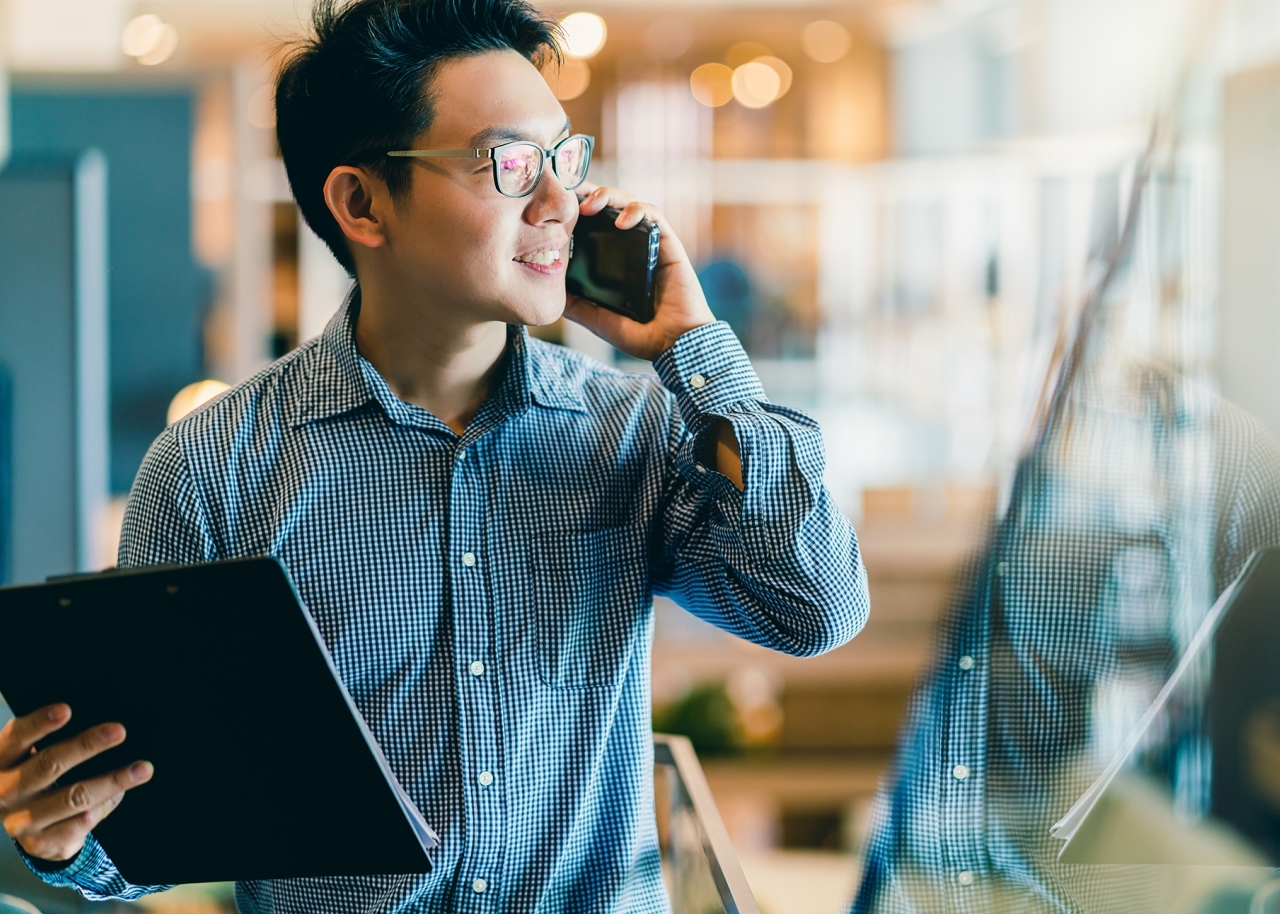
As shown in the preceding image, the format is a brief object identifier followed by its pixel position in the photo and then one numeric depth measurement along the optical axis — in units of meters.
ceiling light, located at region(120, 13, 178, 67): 5.58
